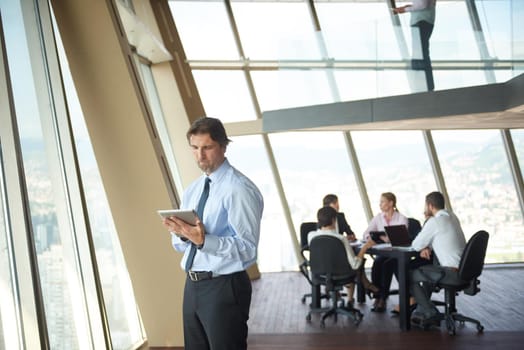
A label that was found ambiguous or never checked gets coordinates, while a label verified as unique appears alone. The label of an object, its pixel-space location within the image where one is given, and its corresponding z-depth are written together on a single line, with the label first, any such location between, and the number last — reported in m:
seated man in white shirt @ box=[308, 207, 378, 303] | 5.82
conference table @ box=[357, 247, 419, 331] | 5.67
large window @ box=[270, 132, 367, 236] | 9.88
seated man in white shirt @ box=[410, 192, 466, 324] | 5.43
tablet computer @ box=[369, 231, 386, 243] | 6.53
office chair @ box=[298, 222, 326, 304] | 7.69
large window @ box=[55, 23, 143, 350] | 4.77
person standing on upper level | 6.80
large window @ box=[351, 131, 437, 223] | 9.85
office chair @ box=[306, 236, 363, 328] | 5.76
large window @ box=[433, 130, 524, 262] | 9.80
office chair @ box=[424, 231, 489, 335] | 5.27
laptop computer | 6.14
